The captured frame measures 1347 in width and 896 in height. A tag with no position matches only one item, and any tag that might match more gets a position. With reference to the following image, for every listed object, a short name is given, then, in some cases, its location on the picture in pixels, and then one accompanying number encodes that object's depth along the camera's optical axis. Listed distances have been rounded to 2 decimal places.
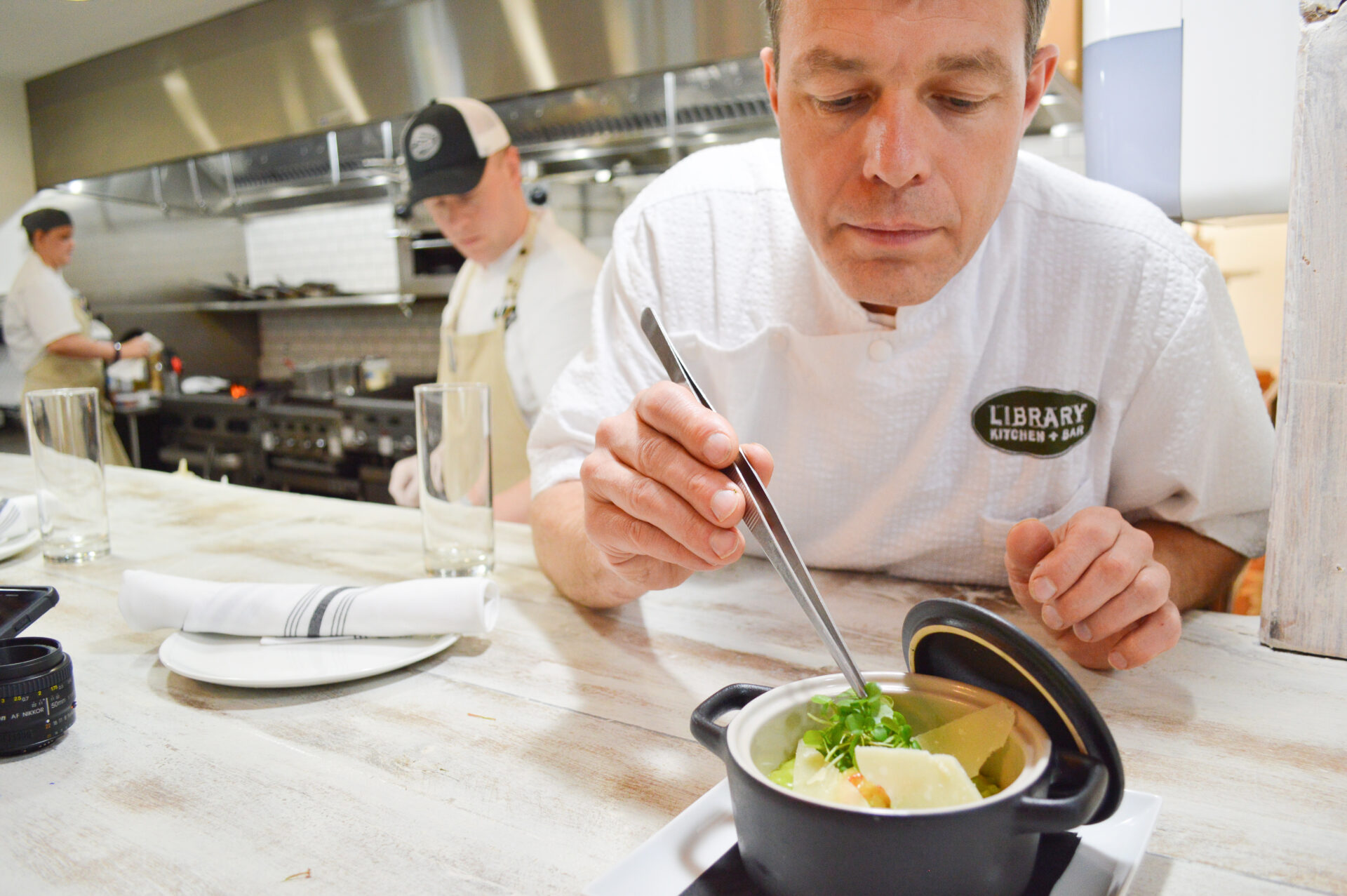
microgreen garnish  0.56
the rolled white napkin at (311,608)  0.98
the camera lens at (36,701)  0.76
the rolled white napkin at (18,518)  1.46
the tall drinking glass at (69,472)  1.39
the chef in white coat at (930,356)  0.92
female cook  5.20
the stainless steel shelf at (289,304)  5.59
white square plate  0.54
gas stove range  4.68
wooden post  0.85
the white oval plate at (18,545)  1.43
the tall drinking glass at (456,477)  1.28
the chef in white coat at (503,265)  2.73
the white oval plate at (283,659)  0.90
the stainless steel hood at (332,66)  3.74
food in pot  0.50
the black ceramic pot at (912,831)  0.47
